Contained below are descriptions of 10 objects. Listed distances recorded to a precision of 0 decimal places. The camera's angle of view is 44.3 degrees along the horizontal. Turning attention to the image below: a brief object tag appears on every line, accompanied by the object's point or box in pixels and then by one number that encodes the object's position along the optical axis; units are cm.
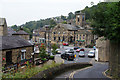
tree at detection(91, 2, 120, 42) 1156
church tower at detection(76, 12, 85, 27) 8250
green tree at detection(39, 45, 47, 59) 2440
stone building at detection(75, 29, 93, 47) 6450
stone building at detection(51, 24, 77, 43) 7169
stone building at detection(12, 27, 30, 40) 3104
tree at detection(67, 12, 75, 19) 18150
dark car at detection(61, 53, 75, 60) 3208
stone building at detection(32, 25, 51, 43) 8592
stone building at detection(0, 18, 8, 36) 3311
